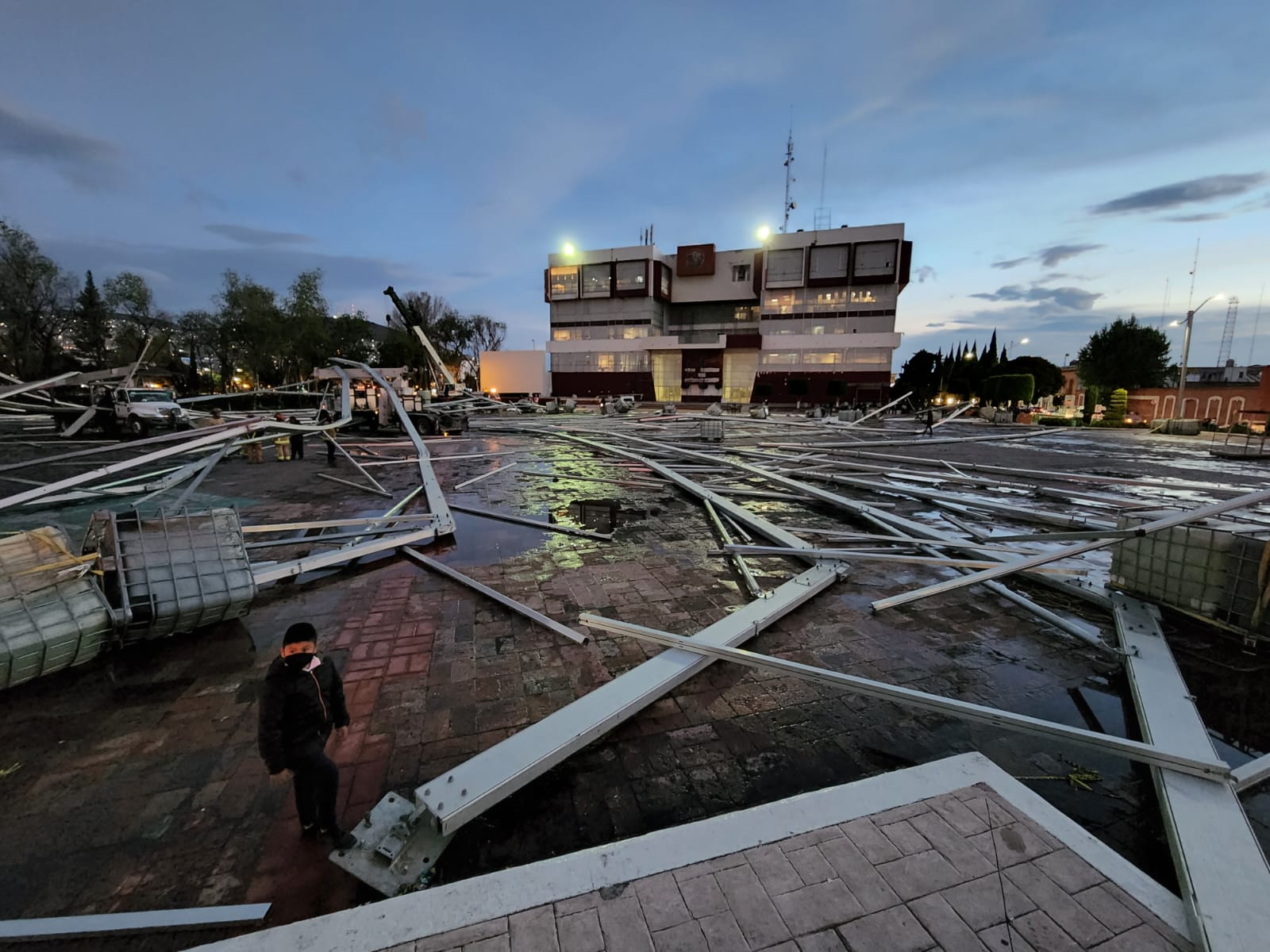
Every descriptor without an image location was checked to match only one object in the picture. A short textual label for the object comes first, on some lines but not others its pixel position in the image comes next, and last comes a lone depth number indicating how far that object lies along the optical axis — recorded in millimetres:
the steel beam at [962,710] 2740
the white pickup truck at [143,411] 20734
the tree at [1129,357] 49281
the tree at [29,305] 38312
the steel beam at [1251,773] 2754
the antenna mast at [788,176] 63781
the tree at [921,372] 73688
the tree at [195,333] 53969
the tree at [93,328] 46778
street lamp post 26678
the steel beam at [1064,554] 4344
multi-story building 54969
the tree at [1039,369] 73812
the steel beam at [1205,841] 1957
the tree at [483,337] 70750
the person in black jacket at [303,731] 2514
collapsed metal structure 2369
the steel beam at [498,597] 4695
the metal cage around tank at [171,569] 4176
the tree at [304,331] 53250
